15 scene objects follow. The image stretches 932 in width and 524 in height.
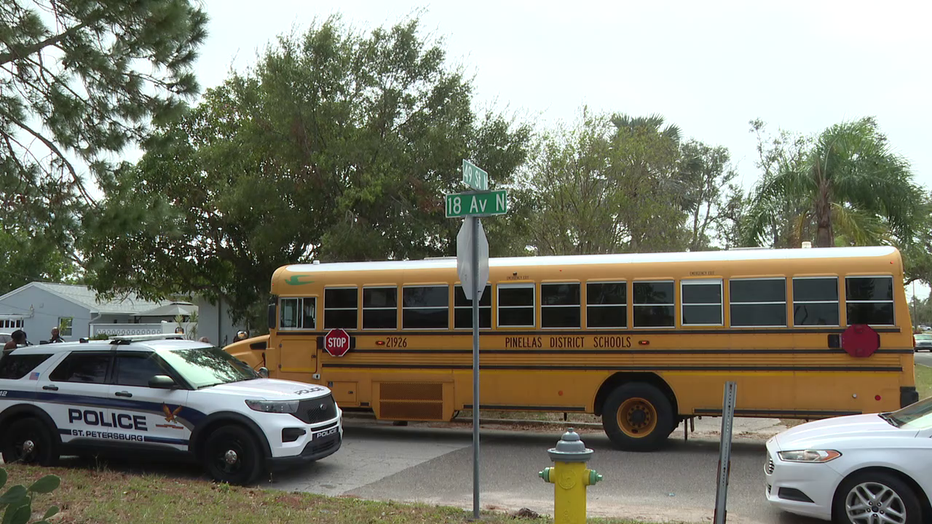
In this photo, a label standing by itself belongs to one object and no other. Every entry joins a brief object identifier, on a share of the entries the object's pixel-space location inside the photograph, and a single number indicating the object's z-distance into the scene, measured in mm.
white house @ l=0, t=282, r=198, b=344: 43219
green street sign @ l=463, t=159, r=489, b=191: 7402
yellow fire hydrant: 5969
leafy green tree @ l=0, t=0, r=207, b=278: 8930
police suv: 9148
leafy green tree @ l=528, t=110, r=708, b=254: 20500
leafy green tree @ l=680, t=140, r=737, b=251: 36125
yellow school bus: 10789
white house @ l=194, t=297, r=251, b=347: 27188
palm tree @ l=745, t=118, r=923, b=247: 16328
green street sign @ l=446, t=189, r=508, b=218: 7359
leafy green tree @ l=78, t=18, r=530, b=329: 17516
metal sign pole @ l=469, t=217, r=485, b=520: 7203
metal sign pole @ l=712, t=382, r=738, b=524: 5048
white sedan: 6703
